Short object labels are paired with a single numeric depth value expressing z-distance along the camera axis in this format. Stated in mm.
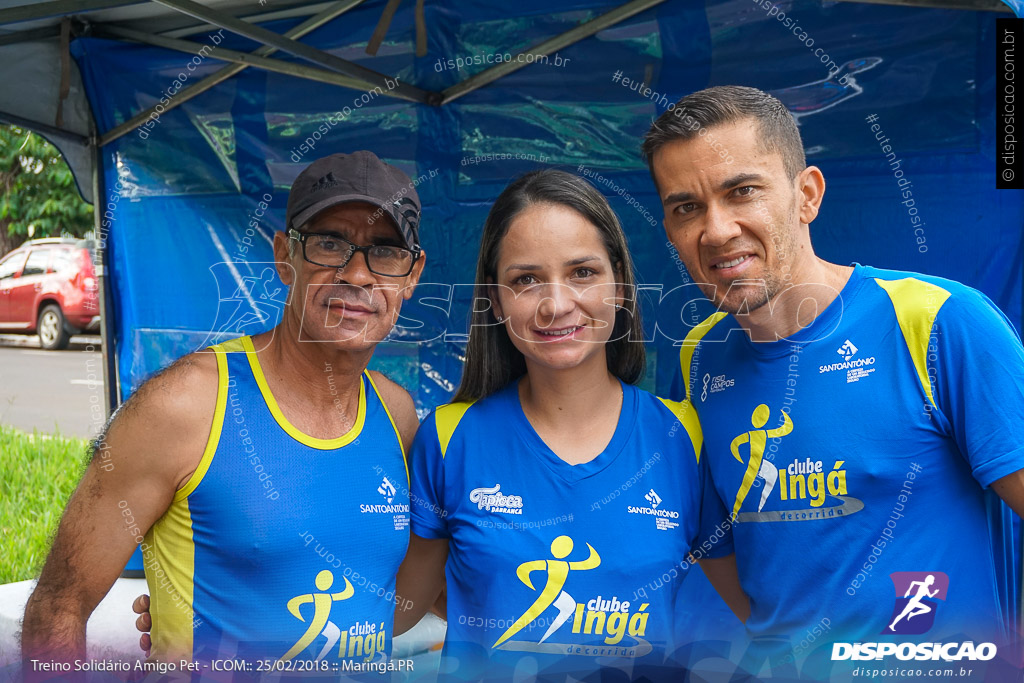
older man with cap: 1688
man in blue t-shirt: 1560
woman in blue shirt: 1670
